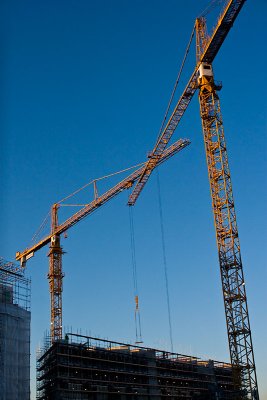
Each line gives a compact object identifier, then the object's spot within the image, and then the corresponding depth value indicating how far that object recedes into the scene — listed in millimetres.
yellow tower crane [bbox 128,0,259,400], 62750
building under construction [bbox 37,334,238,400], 75688
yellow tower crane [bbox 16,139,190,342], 95500
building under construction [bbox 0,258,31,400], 59781
